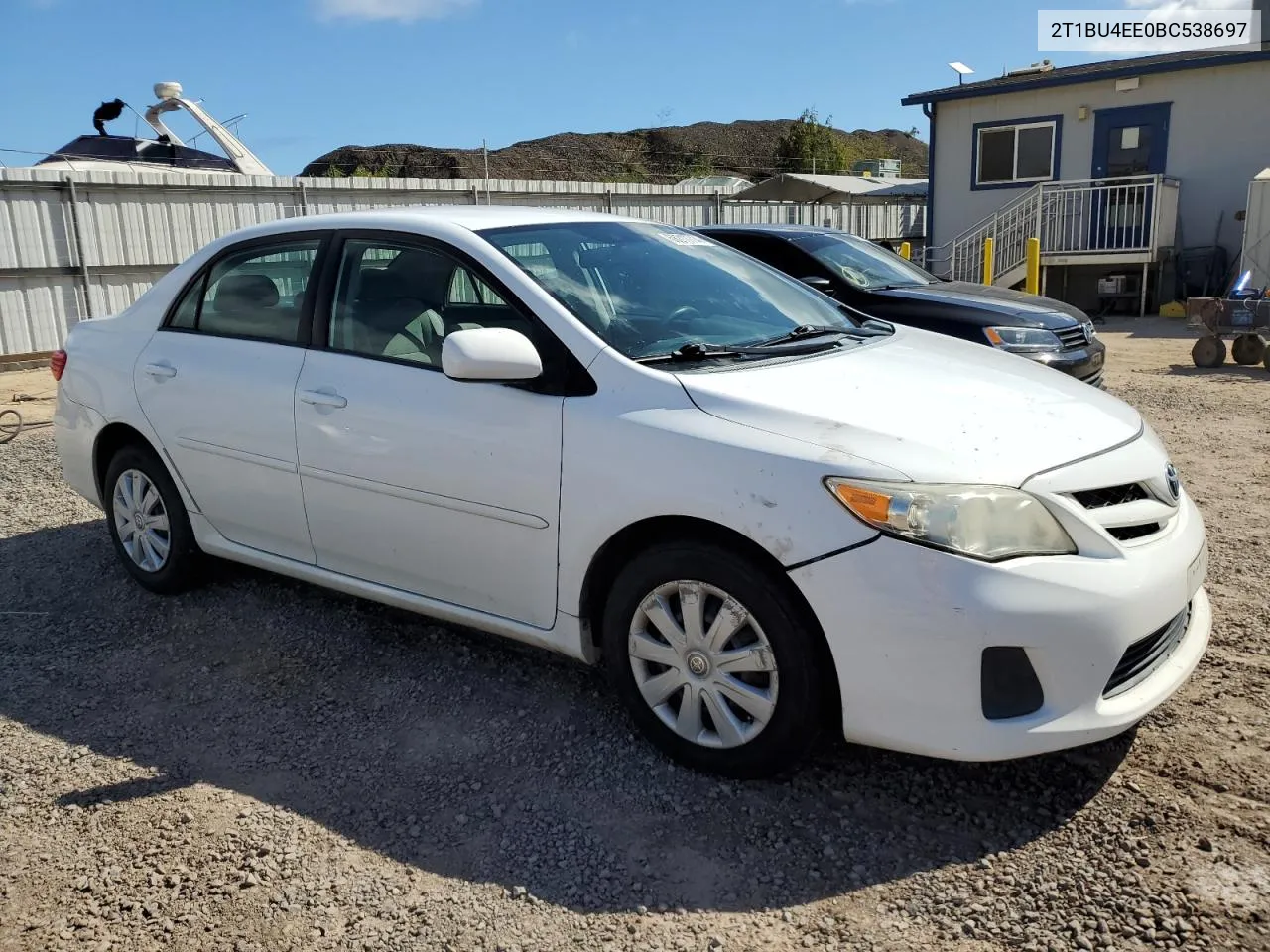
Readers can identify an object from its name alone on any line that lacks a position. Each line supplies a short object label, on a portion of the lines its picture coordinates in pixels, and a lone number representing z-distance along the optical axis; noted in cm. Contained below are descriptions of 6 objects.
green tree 5556
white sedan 262
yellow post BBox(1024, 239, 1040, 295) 1473
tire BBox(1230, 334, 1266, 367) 1048
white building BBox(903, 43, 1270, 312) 1686
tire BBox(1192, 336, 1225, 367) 1067
